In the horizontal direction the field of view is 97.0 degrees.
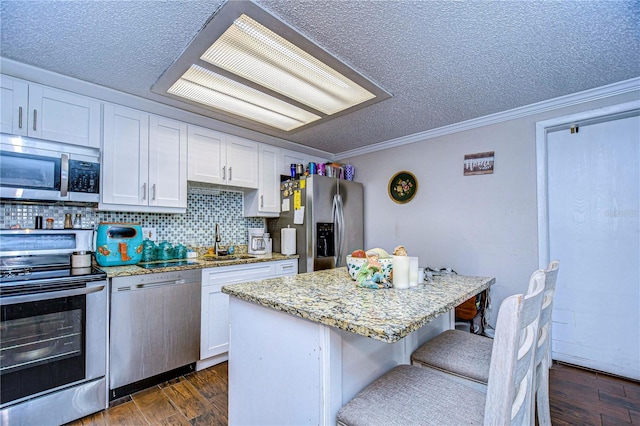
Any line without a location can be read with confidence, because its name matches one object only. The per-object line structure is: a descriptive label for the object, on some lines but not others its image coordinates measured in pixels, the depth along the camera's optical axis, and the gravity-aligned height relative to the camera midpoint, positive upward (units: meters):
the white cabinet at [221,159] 2.73 +0.61
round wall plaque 3.28 +0.37
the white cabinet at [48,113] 1.84 +0.74
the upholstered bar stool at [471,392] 0.73 -0.62
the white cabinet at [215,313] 2.41 -0.83
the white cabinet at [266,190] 3.28 +0.33
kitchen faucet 3.06 -0.26
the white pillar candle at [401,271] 1.36 -0.26
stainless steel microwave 1.79 +0.33
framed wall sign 2.75 +0.54
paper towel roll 3.26 -0.26
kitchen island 0.96 -0.48
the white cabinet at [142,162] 2.24 +0.48
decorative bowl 1.42 -0.25
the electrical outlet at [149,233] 2.65 -0.14
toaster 2.21 -0.20
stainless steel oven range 1.57 -0.72
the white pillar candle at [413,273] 1.42 -0.28
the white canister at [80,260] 2.09 -0.31
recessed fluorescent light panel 1.45 +0.93
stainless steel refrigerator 3.13 -0.02
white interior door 2.19 -0.21
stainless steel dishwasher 1.96 -0.80
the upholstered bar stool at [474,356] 1.18 -0.64
